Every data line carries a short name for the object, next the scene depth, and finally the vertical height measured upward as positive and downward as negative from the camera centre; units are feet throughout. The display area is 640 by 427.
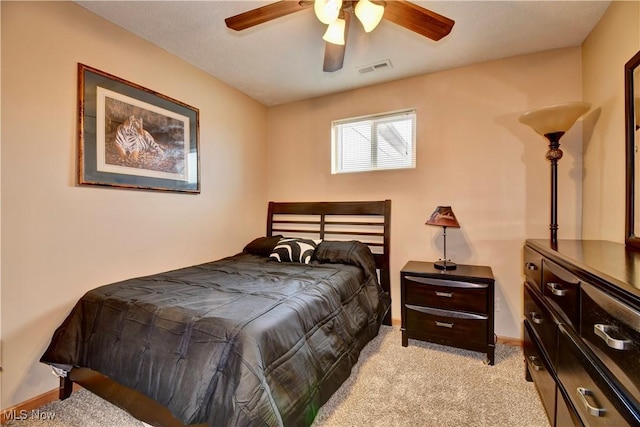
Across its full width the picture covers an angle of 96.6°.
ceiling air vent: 8.75 +4.56
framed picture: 6.49 +1.94
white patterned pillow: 9.27 -1.30
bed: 4.06 -2.28
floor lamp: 6.10 +2.03
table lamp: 7.98 -0.23
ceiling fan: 4.88 +3.52
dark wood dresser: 2.61 -1.44
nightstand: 7.18 -2.51
